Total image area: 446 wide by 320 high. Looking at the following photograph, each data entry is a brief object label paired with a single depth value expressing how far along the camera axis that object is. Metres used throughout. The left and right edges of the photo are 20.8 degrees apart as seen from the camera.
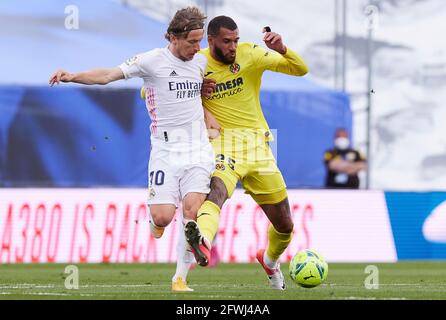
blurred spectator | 20.77
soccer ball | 11.57
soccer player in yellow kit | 11.55
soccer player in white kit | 11.20
